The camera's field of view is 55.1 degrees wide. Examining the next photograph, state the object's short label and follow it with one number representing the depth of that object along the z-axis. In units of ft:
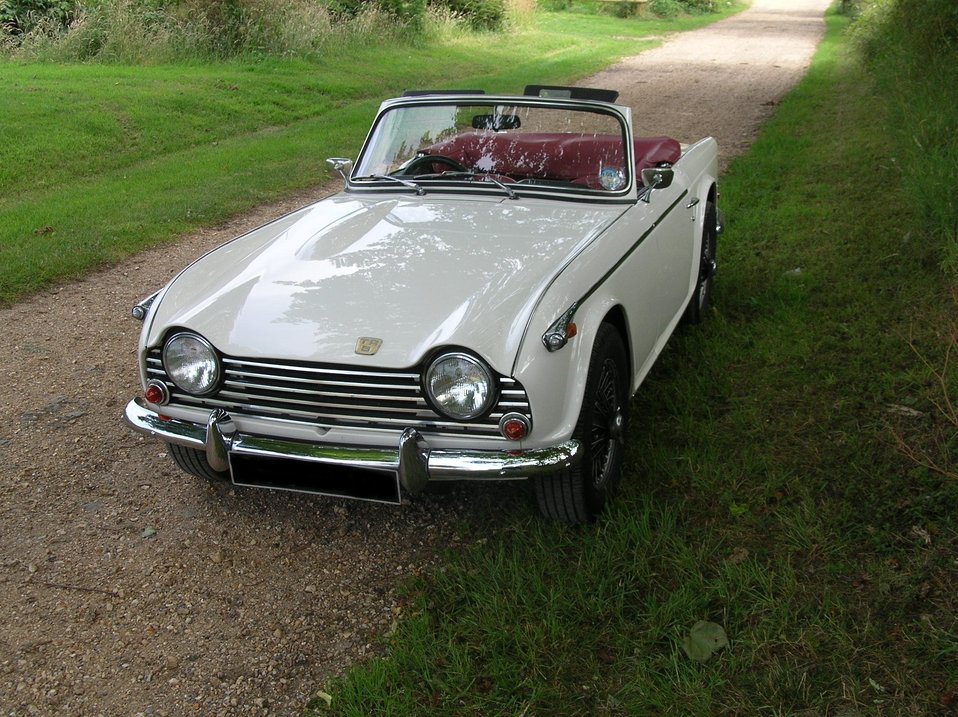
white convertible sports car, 9.66
